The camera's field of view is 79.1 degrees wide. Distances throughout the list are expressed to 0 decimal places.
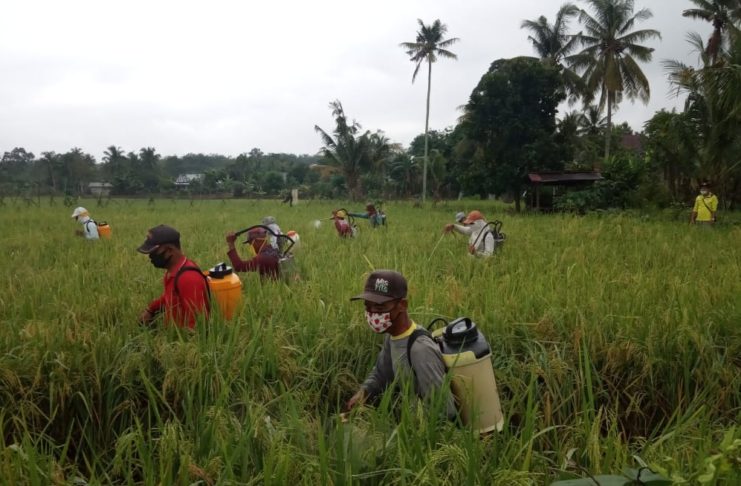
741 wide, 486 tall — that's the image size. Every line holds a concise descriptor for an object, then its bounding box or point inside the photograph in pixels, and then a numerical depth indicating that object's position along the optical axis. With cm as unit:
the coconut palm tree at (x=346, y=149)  2947
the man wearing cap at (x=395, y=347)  203
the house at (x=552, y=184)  1698
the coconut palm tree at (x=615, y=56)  2406
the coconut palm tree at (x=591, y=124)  3291
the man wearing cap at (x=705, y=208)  870
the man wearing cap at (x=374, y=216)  995
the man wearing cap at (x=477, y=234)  575
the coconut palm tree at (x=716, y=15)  2042
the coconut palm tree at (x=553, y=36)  2673
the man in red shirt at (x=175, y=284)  287
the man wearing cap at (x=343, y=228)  838
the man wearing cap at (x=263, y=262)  425
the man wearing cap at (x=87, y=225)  792
